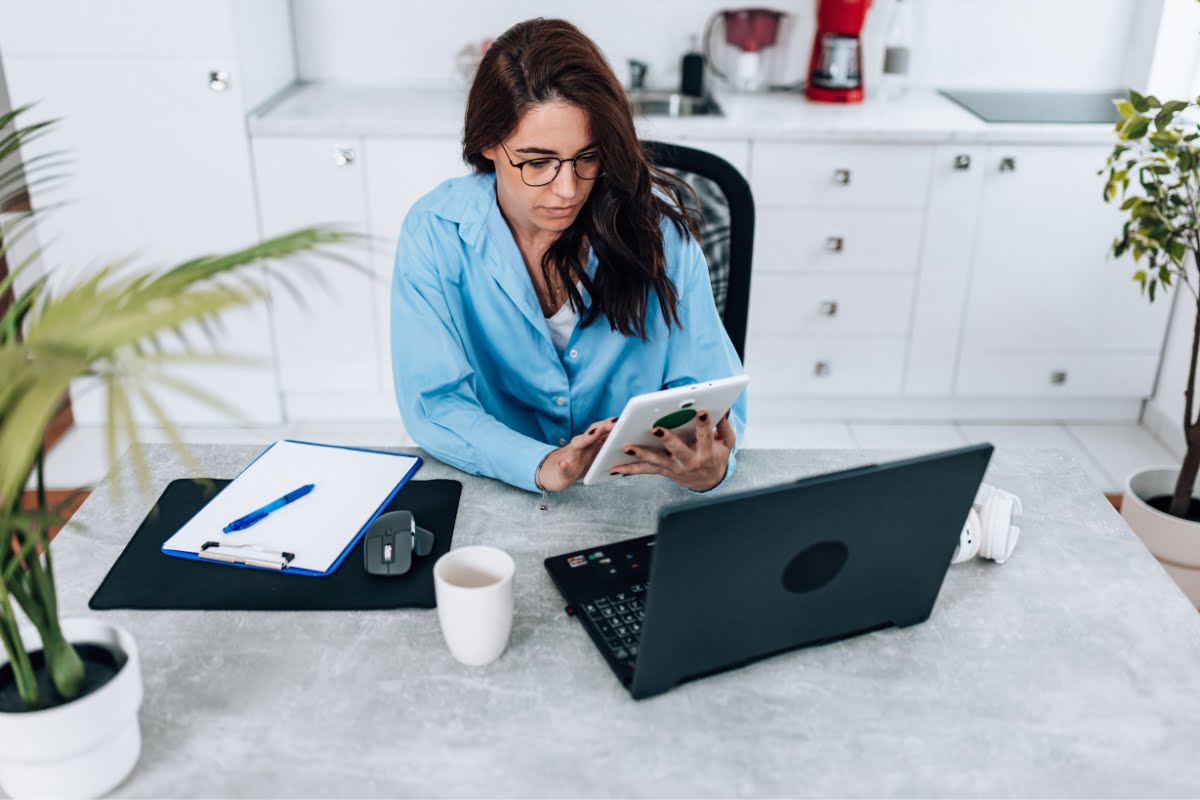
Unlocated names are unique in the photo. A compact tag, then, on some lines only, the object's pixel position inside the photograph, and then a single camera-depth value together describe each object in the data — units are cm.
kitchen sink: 332
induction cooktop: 302
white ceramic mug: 105
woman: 145
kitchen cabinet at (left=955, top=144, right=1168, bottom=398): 298
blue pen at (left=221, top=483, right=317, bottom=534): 129
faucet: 333
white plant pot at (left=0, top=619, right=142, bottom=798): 88
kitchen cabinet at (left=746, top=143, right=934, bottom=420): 295
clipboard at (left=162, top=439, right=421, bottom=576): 125
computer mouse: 123
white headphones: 127
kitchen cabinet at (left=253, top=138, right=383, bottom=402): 290
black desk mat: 118
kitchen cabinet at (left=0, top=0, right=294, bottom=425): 276
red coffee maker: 315
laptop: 94
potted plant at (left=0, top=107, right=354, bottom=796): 66
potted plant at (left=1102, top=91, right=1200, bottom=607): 204
